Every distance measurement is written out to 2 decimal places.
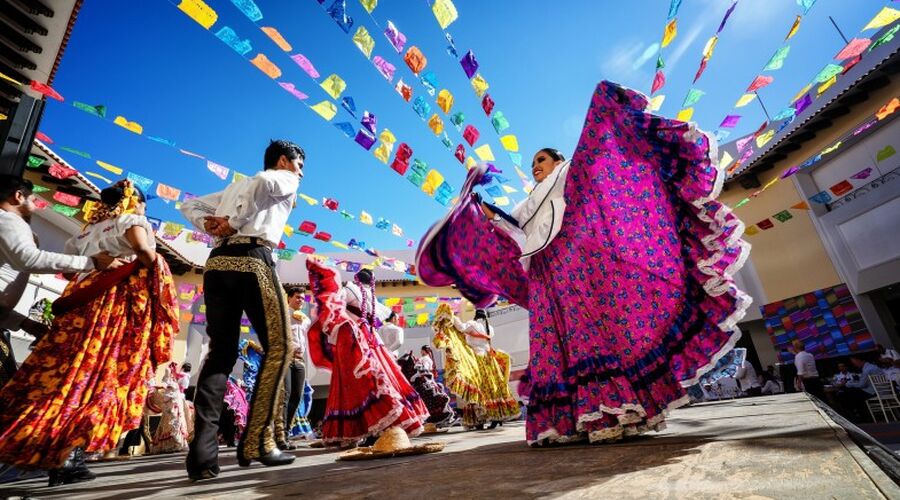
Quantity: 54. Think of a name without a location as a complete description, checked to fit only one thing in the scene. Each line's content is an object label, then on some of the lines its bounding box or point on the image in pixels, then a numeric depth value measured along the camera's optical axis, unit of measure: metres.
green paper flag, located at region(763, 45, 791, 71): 4.42
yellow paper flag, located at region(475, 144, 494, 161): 5.36
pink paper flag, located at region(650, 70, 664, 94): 4.77
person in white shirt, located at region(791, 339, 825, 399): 8.95
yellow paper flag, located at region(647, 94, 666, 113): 5.06
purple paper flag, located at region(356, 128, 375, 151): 4.86
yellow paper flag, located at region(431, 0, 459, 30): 4.03
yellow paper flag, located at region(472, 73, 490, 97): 4.92
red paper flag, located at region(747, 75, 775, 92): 4.71
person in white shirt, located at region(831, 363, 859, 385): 8.99
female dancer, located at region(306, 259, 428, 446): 3.12
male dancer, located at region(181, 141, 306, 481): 2.05
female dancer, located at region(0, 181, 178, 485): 2.05
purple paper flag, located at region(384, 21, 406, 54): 4.28
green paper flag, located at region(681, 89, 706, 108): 4.96
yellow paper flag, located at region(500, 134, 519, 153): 5.45
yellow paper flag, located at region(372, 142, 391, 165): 5.08
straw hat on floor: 2.20
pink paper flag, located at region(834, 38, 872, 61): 4.62
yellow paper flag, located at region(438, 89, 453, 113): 4.93
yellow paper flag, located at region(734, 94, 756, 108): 5.01
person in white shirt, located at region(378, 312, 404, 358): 5.82
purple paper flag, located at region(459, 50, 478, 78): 4.68
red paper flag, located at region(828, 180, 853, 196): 9.74
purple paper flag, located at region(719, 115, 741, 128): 5.36
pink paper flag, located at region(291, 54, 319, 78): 4.10
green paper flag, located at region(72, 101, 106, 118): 4.10
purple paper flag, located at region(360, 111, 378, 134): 4.86
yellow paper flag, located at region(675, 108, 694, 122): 5.47
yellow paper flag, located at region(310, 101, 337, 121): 4.49
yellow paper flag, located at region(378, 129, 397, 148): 5.10
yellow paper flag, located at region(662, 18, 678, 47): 4.19
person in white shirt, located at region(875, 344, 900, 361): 9.48
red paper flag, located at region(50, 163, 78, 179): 5.59
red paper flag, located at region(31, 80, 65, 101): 3.70
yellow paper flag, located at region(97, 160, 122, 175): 4.51
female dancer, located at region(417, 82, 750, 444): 2.03
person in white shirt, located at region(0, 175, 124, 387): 2.16
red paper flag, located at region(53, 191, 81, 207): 5.88
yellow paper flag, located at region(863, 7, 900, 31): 4.07
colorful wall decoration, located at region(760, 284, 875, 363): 11.20
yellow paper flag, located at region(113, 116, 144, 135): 4.18
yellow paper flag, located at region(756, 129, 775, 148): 6.01
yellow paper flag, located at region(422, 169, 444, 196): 5.57
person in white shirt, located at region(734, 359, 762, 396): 11.50
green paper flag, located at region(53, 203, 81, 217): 5.51
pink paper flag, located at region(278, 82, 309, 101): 4.20
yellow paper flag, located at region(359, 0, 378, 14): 3.80
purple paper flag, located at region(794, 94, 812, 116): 5.27
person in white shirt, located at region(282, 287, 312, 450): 4.70
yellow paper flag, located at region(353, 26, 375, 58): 4.14
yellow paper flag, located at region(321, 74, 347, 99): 4.41
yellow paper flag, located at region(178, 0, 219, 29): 3.33
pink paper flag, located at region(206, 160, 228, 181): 5.01
